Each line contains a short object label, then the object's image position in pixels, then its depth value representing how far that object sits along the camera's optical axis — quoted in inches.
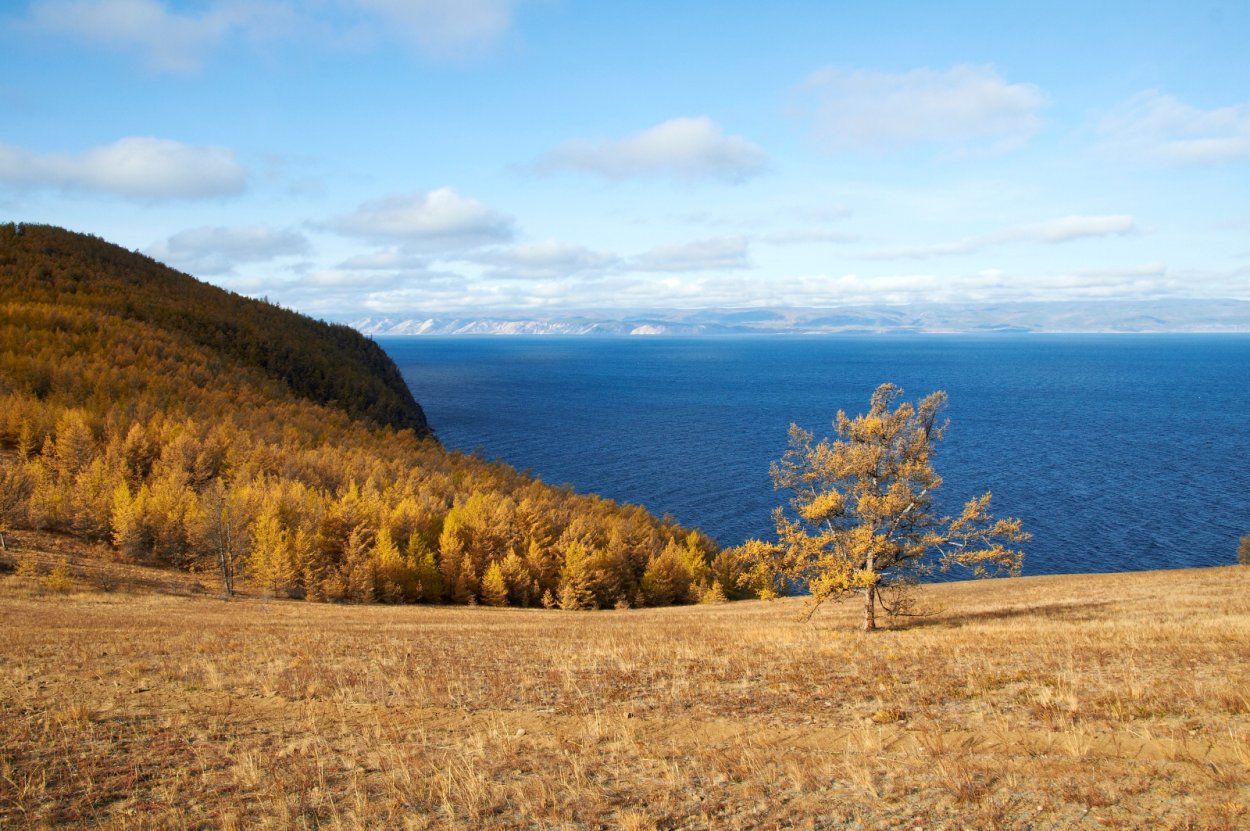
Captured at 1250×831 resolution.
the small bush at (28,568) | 1400.1
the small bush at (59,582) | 1350.9
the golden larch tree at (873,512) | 965.8
